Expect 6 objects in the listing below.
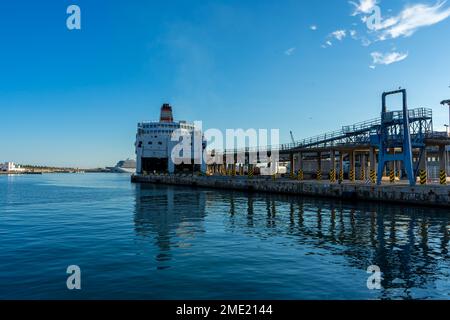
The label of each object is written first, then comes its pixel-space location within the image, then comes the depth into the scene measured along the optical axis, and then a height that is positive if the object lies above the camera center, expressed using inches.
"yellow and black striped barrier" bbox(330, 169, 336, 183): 2059.5 -64.4
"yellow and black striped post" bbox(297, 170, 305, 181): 2371.2 -57.9
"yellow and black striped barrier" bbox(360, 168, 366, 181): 2280.6 -52.6
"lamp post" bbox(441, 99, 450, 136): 1811.0 +355.7
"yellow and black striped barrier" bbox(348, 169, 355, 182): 2109.6 -57.3
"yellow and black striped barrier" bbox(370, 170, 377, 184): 1788.9 -52.1
